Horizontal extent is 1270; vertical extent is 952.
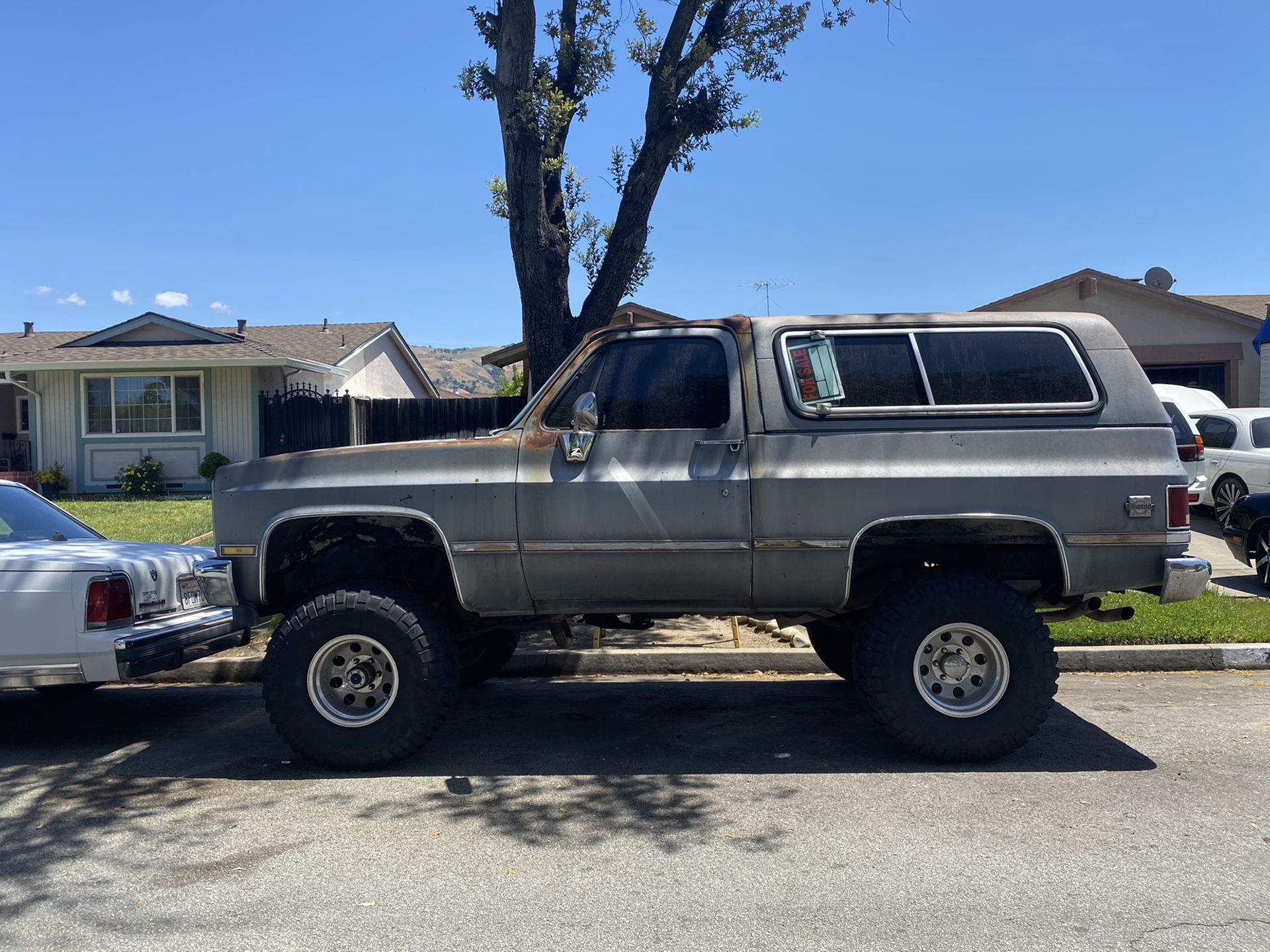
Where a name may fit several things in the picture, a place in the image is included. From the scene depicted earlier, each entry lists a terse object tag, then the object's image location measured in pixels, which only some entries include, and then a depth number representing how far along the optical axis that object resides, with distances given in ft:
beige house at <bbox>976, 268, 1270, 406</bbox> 65.31
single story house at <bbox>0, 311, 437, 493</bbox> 70.13
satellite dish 74.74
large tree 28.30
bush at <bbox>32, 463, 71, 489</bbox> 69.21
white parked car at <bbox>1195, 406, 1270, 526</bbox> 43.91
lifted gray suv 16.76
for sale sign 17.12
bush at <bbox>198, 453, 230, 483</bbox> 66.49
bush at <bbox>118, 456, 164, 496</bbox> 68.28
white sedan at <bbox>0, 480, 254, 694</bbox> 17.95
